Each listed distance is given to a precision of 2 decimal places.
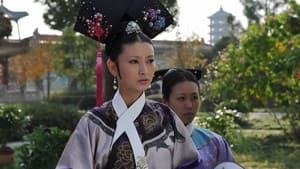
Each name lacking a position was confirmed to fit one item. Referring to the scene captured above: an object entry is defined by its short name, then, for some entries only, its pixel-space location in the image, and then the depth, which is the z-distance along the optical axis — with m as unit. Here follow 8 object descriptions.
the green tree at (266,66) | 11.76
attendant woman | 2.94
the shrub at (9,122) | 10.47
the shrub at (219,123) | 9.76
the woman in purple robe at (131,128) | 2.63
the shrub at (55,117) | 13.42
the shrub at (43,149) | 7.50
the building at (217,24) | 95.19
